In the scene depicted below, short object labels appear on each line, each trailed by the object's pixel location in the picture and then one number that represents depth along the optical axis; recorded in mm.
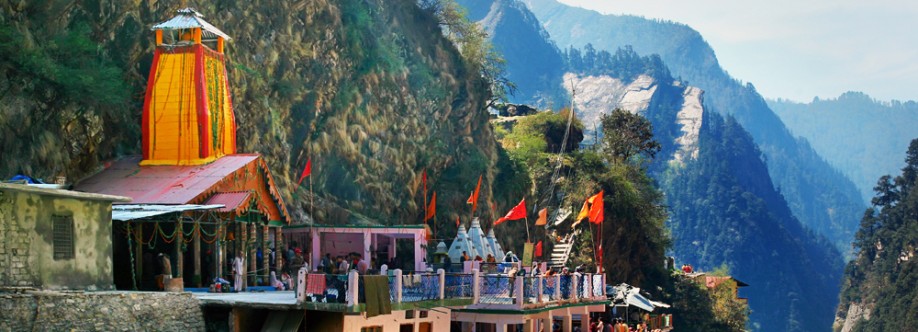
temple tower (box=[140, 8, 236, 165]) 34469
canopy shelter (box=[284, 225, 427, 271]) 38500
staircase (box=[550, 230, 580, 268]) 60812
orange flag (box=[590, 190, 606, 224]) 42125
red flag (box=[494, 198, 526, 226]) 43378
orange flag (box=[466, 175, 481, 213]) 48788
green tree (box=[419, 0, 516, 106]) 63375
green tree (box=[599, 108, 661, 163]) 76375
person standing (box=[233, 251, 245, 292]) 31062
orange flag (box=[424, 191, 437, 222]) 49000
